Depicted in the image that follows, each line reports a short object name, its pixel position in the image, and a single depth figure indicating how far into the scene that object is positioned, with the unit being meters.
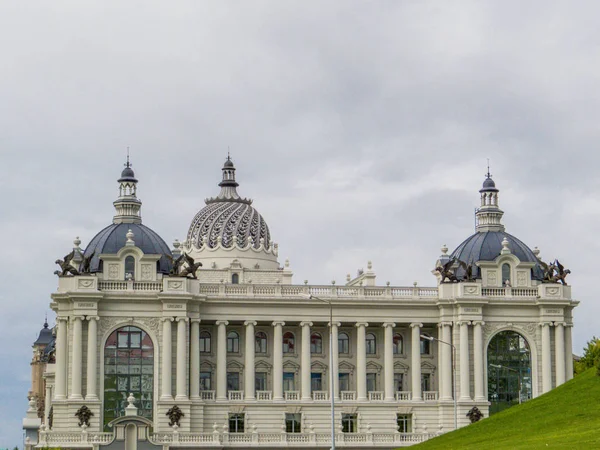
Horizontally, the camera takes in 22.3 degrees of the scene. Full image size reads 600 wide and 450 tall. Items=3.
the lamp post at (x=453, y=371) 118.30
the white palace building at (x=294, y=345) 119.25
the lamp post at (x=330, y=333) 113.91
